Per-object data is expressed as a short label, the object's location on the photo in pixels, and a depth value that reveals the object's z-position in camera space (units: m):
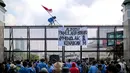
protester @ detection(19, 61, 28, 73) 8.04
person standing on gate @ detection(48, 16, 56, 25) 15.66
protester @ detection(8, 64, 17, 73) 7.52
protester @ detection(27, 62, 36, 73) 8.09
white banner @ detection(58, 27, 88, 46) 13.60
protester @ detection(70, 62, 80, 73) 8.47
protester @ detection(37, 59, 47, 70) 10.34
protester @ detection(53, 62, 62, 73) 7.75
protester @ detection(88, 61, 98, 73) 8.14
